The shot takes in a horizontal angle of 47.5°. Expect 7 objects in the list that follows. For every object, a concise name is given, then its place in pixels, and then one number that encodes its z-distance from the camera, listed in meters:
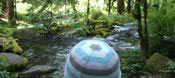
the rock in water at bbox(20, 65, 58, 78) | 4.93
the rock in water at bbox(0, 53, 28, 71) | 5.31
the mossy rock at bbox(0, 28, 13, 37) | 8.39
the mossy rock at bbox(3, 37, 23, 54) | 6.61
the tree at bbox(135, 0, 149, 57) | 5.06
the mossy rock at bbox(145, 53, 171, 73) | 4.66
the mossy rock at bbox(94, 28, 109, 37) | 9.43
